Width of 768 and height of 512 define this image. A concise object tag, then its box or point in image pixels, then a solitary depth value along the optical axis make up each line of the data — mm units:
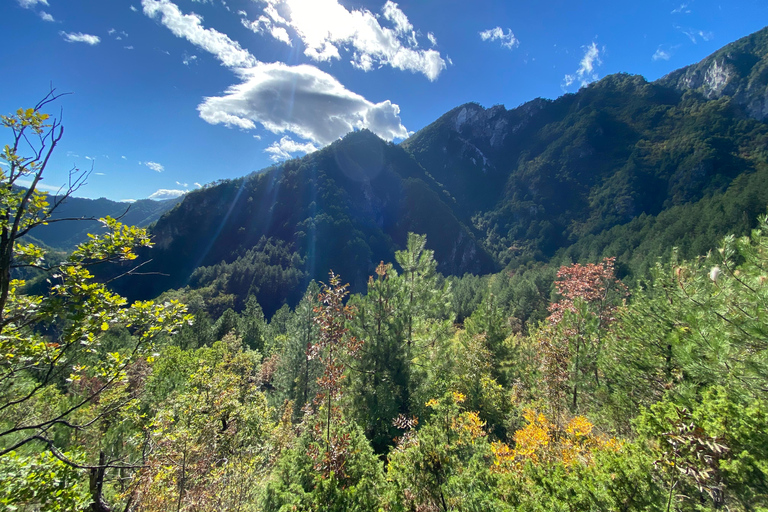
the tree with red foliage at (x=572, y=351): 11242
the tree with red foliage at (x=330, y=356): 5533
